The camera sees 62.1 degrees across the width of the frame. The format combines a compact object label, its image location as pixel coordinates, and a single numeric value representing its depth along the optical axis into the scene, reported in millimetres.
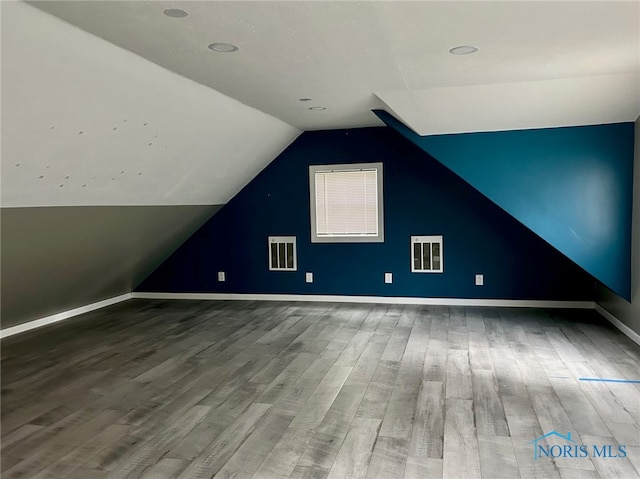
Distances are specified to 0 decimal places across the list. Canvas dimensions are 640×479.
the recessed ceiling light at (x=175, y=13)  2350
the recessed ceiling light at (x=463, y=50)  2959
